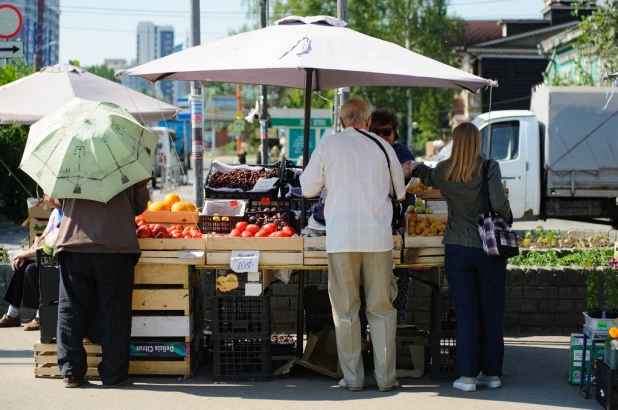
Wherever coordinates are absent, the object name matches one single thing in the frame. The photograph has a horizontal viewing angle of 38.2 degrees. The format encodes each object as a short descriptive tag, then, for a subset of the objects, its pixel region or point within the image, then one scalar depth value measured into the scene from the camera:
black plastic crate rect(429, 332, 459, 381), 7.05
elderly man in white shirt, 6.51
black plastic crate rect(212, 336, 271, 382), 6.96
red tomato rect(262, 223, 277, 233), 7.14
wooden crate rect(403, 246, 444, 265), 7.06
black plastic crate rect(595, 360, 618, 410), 6.05
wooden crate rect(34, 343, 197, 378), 7.04
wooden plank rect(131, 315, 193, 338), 7.03
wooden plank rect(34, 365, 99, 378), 7.00
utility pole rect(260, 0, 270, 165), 24.35
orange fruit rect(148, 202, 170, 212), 8.47
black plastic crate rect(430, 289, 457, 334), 7.11
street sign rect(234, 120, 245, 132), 41.91
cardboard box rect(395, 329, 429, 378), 7.17
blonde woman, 6.64
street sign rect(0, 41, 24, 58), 10.09
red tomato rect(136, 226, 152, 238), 7.06
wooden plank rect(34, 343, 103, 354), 7.01
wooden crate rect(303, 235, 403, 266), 6.95
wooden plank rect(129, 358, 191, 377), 7.07
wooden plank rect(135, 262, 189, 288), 7.07
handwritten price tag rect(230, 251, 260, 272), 6.88
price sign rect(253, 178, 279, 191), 8.30
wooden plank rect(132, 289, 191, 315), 7.04
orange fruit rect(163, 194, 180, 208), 8.72
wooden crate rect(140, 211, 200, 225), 8.20
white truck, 17.42
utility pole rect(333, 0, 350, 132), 13.35
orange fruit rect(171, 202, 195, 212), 8.42
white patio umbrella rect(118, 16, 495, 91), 6.64
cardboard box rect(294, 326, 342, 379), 7.15
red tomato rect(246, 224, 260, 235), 7.15
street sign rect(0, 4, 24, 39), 10.42
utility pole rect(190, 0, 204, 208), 13.19
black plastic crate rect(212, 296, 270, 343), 6.95
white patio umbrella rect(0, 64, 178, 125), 10.23
